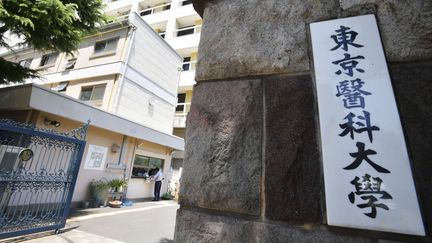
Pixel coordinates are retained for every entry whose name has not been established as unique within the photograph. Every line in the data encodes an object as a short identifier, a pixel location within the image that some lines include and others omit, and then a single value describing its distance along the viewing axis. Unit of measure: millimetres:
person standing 11134
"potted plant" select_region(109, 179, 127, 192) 8858
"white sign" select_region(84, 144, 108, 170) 8219
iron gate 4348
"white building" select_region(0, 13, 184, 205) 6930
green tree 5605
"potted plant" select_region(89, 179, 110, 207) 8234
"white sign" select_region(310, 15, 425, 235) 879
